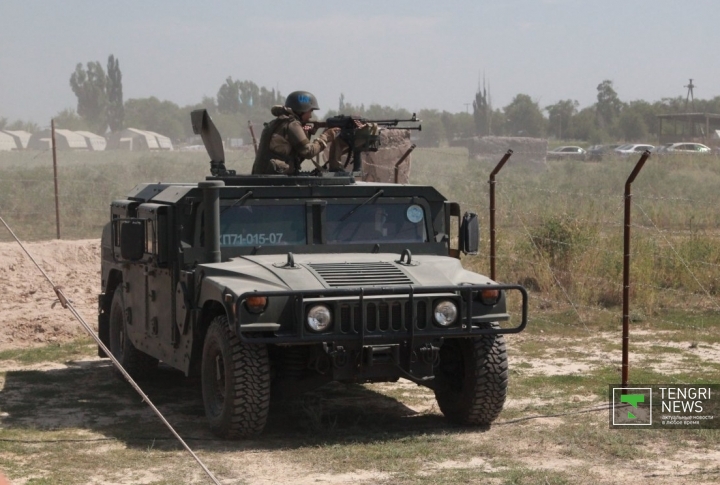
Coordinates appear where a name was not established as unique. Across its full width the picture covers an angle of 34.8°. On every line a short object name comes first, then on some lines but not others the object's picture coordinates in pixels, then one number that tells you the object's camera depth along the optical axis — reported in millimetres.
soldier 8953
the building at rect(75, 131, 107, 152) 76544
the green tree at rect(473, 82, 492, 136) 99438
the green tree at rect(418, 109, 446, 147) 91438
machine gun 9609
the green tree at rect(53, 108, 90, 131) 97469
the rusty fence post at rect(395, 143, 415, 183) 12811
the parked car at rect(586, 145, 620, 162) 46550
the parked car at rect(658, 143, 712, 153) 46991
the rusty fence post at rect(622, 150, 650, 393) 8406
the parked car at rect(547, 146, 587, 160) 47594
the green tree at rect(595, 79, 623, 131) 89438
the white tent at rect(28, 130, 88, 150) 73625
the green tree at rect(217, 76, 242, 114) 123275
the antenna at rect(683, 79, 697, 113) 77550
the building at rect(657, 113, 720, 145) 56938
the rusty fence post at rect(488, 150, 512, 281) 10555
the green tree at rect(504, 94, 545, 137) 91494
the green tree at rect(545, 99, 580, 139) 86312
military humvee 7078
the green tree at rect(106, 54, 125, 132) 107750
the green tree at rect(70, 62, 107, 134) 108188
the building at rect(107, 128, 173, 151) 79375
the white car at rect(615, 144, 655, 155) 51166
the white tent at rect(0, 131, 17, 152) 73562
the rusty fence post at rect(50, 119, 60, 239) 17984
